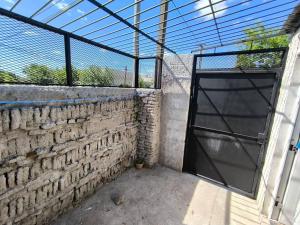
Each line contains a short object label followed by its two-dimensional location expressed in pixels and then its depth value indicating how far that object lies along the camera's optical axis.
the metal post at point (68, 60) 1.89
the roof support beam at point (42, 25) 1.39
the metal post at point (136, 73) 3.15
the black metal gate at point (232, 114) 2.41
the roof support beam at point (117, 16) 1.30
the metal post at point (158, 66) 3.09
